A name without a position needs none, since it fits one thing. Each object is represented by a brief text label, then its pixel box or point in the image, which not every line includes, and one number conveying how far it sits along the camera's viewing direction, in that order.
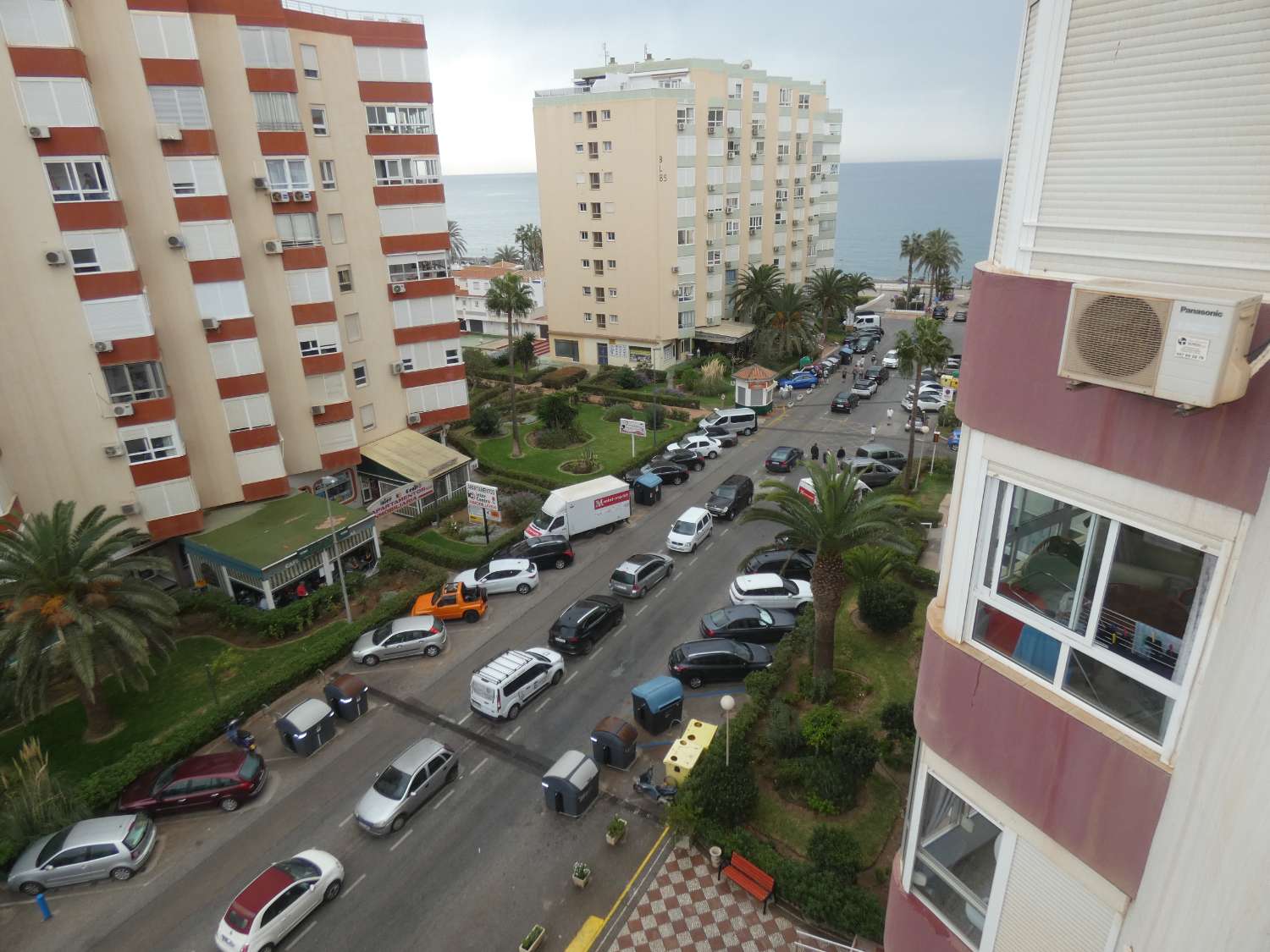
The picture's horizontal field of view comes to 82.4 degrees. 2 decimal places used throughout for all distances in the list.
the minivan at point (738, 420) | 47.97
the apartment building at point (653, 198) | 56.12
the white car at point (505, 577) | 29.52
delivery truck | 33.12
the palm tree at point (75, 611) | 20.56
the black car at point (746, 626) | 25.52
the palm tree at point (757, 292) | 62.62
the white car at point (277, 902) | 15.48
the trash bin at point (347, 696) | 22.83
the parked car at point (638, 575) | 28.97
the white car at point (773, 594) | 27.36
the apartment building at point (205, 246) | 24.22
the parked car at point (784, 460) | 40.41
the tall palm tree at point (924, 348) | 35.84
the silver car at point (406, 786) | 18.66
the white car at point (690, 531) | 32.47
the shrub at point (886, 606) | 25.17
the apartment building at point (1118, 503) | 4.02
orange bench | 16.09
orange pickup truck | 27.88
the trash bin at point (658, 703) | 21.44
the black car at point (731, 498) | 35.72
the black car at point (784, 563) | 29.48
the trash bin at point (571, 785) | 18.73
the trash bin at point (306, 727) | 21.42
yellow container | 19.30
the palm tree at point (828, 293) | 67.44
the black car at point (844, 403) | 51.22
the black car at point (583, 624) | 25.33
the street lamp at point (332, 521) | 27.04
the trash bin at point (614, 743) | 20.34
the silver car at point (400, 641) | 25.52
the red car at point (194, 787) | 19.44
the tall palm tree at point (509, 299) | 44.44
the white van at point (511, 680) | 22.28
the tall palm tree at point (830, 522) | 20.73
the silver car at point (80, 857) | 17.34
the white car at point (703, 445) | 43.69
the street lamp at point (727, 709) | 17.23
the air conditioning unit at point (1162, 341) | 3.88
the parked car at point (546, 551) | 31.27
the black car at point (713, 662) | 23.64
